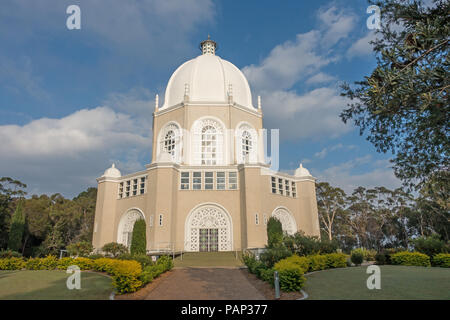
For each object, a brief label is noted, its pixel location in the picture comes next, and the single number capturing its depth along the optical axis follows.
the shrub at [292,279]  10.19
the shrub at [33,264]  16.39
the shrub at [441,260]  16.08
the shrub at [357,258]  17.39
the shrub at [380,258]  18.47
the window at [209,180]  26.18
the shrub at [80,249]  20.55
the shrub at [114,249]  20.58
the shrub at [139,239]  19.97
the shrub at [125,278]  10.17
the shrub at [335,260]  15.83
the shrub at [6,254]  20.72
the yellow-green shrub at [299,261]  12.66
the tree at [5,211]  32.19
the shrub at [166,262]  15.07
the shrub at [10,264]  17.02
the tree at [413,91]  7.12
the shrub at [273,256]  13.72
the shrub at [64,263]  16.06
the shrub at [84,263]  15.79
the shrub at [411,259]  16.78
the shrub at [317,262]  14.72
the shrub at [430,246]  17.84
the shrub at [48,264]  16.41
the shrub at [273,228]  21.19
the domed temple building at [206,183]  24.66
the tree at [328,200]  45.41
